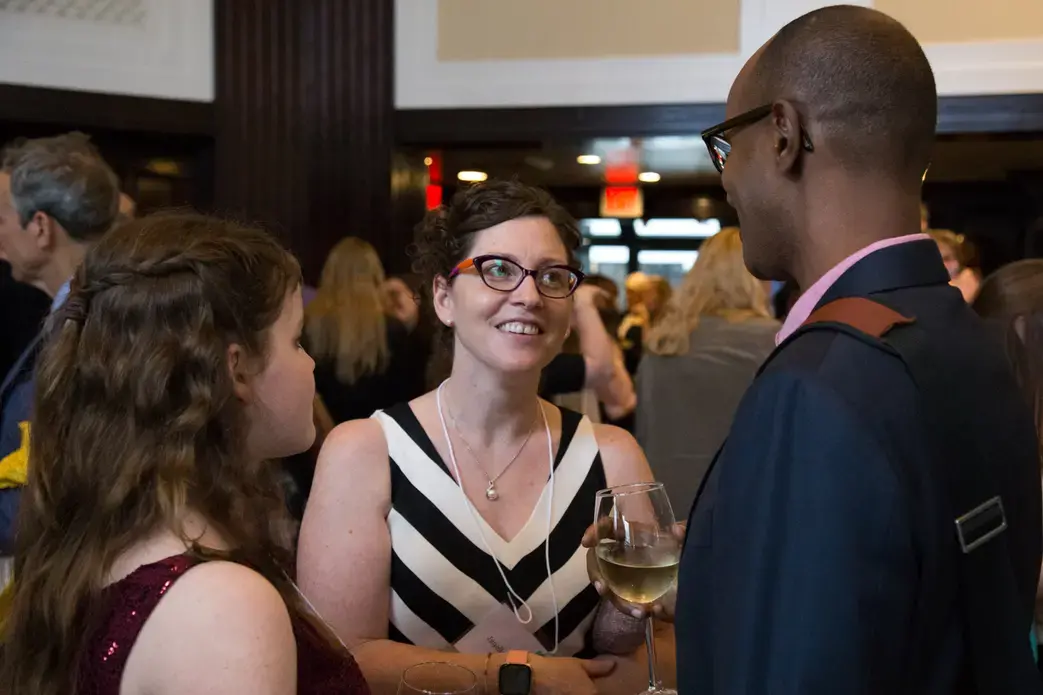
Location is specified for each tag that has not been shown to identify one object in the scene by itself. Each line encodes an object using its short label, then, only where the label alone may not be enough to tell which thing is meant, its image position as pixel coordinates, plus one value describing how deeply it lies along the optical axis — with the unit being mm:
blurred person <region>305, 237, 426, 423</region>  3217
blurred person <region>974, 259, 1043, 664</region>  1746
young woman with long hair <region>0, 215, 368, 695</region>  883
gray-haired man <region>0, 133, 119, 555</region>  2328
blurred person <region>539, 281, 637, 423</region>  3127
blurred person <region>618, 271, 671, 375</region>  5797
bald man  781
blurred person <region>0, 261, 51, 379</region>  3135
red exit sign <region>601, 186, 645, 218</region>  9570
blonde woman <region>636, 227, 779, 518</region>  3215
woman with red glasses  1501
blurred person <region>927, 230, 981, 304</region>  3506
